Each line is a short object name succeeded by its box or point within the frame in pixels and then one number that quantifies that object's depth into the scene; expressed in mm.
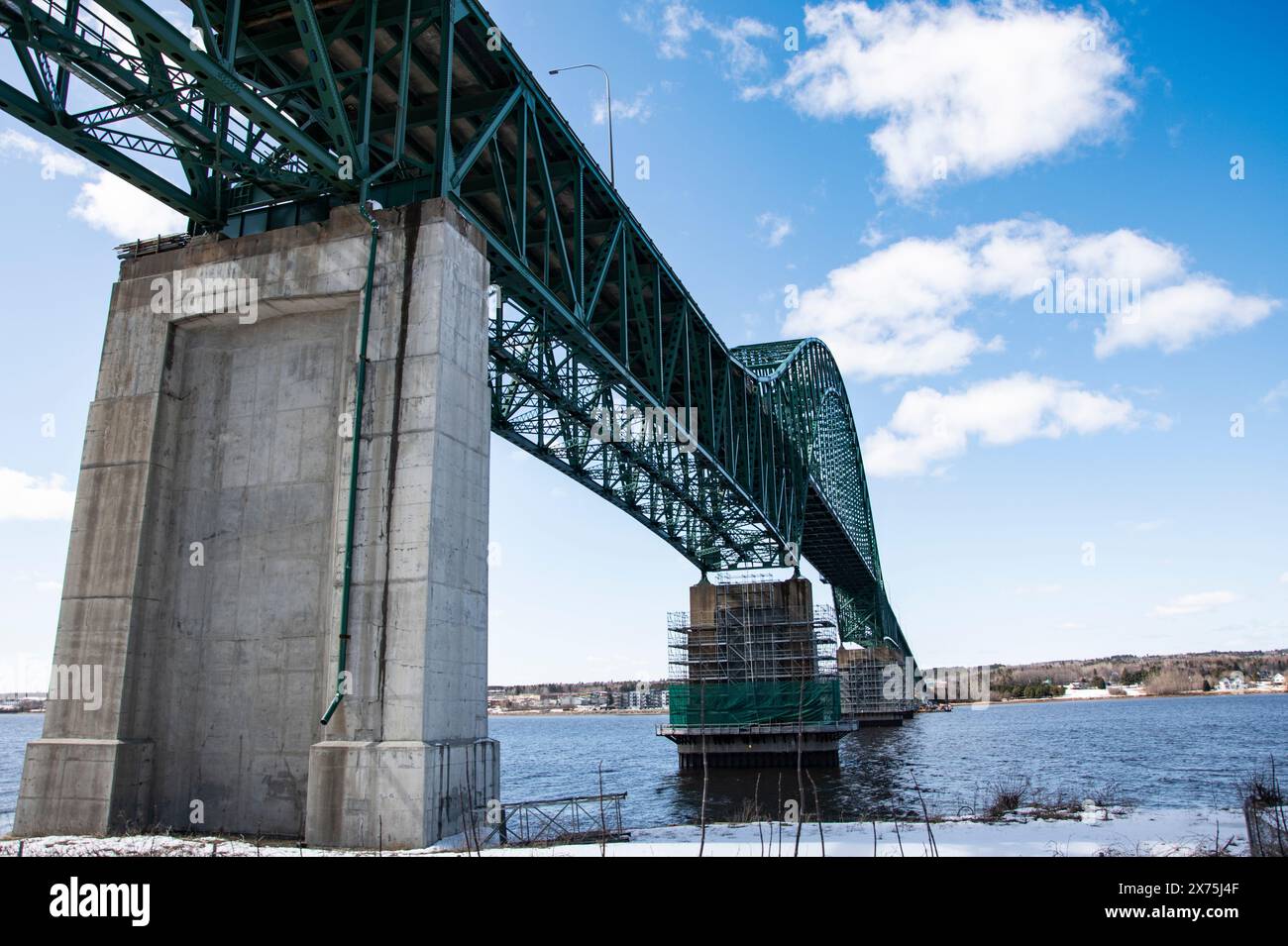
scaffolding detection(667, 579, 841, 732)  52531
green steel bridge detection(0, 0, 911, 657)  13625
